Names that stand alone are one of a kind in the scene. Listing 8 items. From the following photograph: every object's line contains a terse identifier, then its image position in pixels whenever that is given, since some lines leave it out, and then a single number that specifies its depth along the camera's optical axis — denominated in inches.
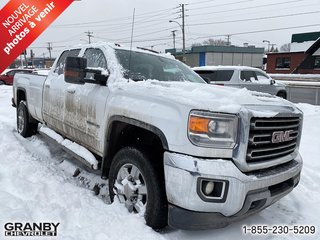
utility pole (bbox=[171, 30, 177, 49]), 1900.3
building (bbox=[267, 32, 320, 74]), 965.2
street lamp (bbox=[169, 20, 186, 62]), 1191.6
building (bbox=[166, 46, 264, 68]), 1586.3
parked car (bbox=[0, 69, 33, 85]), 701.7
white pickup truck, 74.6
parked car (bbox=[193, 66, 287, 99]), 346.3
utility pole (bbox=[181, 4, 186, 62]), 1191.8
